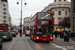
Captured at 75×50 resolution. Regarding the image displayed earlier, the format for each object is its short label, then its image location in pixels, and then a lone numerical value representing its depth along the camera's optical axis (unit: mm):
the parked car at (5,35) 19609
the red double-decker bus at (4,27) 38500
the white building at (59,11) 68062
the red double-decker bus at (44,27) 17994
